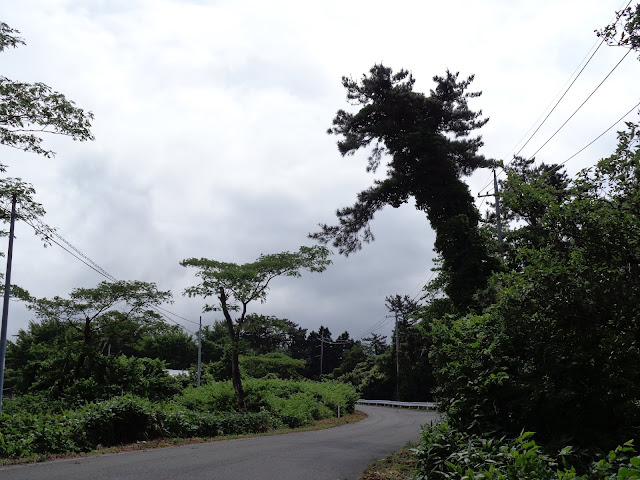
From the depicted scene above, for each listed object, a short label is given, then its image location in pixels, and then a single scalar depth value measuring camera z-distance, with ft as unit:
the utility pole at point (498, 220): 72.68
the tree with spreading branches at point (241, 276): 77.71
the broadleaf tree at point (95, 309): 72.79
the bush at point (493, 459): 15.65
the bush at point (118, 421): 45.42
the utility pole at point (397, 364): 151.71
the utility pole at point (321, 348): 260.58
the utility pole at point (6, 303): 49.47
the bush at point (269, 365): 166.81
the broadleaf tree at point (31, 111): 32.96
